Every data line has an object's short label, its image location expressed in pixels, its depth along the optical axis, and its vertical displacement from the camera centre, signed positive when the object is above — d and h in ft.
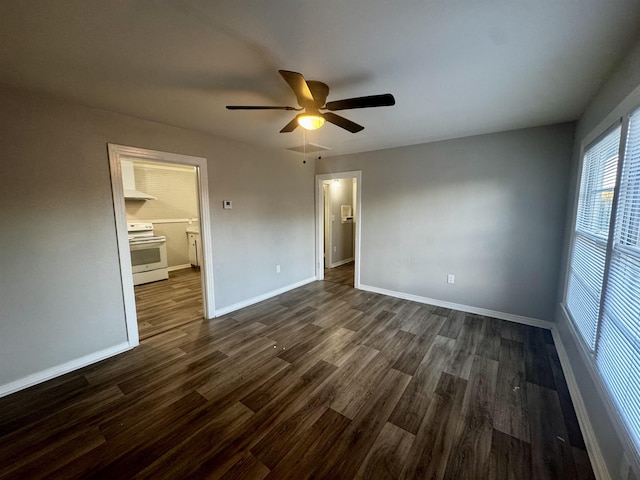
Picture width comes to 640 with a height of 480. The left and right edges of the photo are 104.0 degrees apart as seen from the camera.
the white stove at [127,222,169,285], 15.40 -2.60
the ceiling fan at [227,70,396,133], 5.19 +2.53
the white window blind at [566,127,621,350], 5.70 -0.57
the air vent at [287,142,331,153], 12.60 +3.43
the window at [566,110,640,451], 4.07 -1.23
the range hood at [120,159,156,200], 15.75 +1.90
